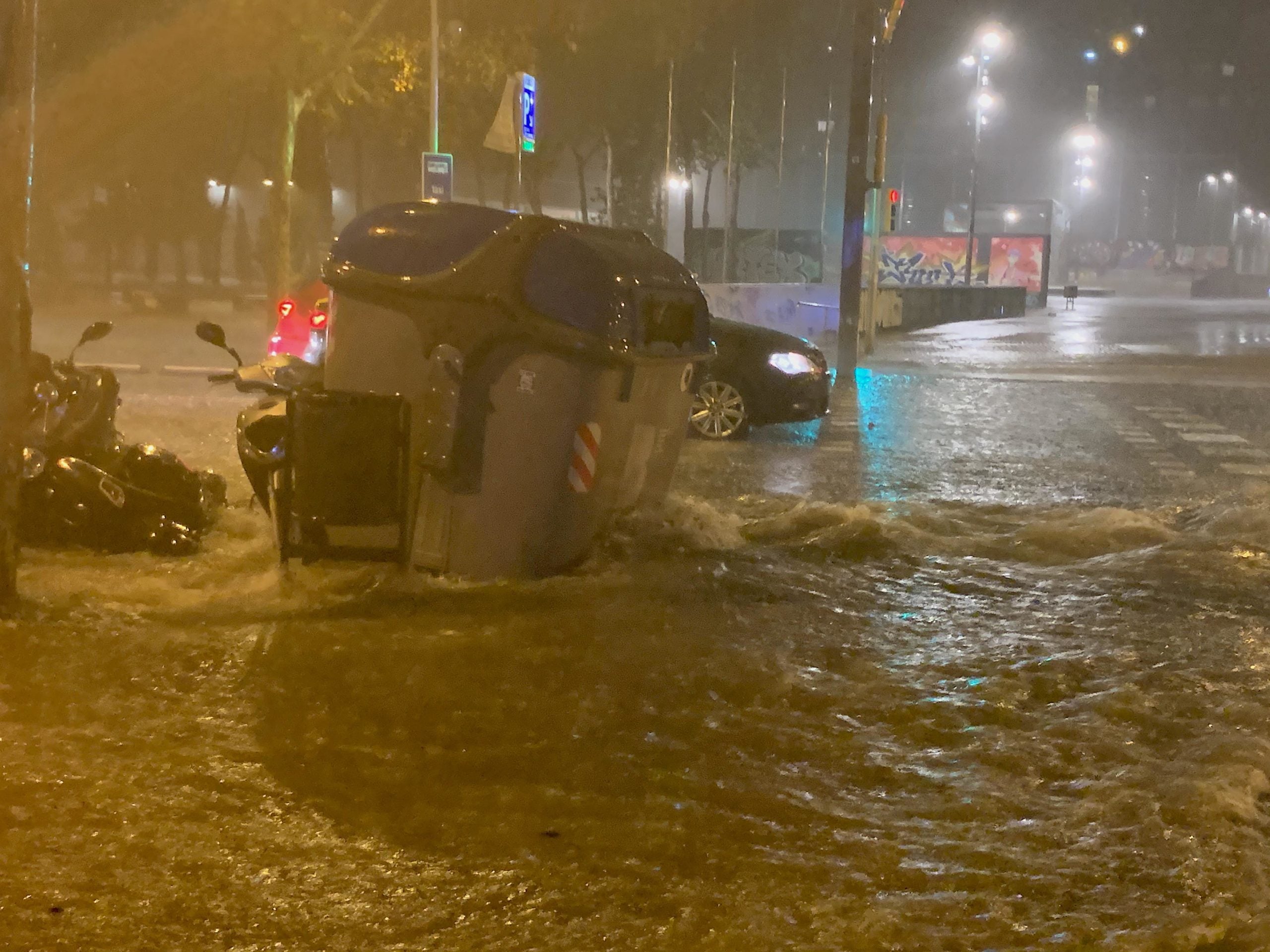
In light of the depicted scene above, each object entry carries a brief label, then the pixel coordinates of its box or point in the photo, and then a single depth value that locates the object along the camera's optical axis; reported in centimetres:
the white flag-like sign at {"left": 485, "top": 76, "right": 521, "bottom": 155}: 1927
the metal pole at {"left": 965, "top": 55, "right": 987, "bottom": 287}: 4053
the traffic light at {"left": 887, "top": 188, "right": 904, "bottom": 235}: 2714
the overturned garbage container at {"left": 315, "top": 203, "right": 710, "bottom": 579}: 671
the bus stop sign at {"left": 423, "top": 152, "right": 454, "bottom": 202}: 1903
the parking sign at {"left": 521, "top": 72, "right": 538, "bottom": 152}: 1967
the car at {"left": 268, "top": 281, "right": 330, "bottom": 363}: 1484
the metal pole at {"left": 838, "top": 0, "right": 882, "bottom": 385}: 2112
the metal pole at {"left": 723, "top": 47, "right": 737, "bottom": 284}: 3866
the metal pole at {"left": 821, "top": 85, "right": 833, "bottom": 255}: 4728
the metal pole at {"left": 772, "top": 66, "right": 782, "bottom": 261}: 4716
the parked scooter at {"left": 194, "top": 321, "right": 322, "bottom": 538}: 719
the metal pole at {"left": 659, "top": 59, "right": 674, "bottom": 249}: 3484
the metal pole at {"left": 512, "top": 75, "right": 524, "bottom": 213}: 1936
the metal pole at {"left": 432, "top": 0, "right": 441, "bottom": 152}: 1989
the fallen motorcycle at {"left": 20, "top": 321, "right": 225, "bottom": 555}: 773
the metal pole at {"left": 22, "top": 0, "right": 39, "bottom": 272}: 604
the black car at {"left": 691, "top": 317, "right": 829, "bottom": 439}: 1335
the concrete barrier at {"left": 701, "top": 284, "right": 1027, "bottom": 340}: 3072
